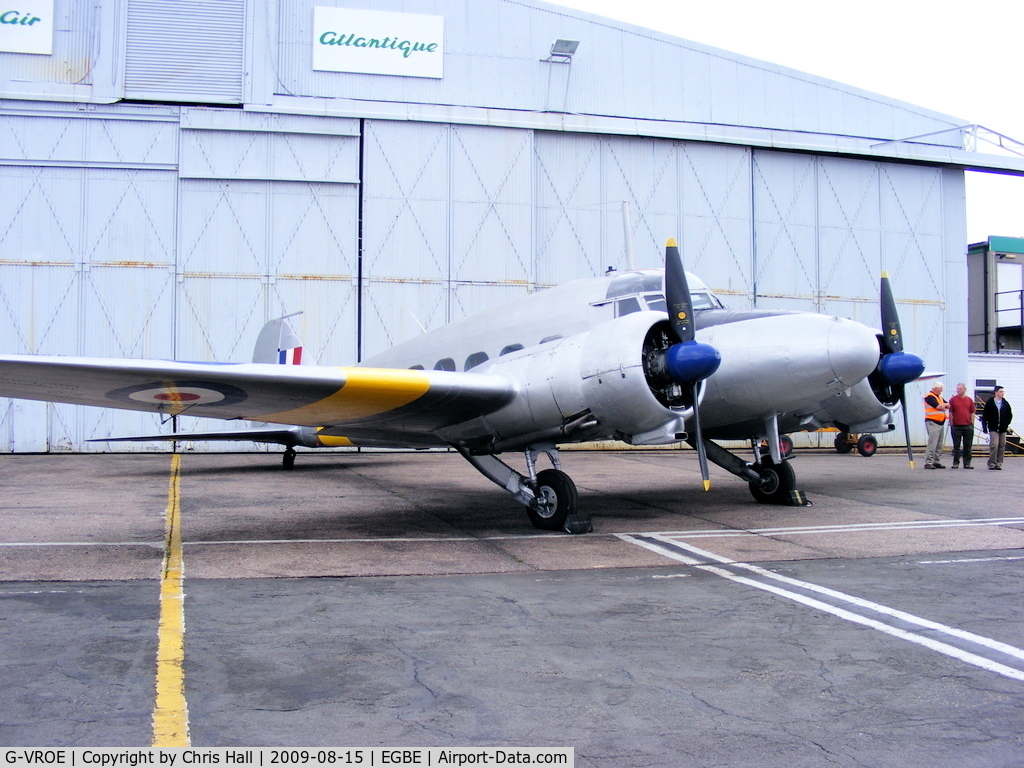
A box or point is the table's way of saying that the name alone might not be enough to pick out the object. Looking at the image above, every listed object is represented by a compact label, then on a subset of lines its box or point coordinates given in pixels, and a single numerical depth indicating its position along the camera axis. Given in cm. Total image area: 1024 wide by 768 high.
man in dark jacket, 1838
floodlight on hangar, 2400
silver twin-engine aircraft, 820
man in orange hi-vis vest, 1877
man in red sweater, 1877
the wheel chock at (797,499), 1178
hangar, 2236
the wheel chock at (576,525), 913
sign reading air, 2194
